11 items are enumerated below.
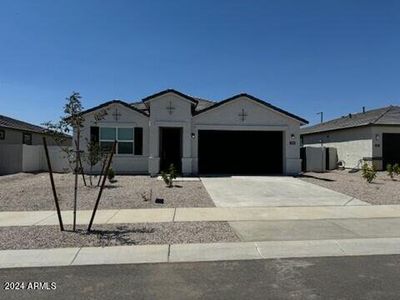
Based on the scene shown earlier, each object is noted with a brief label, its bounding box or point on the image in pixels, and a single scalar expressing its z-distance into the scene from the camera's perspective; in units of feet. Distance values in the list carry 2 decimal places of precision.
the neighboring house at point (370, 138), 90.48
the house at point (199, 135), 77.71
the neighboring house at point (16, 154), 86.79
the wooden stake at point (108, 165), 31.12
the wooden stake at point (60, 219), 31.14
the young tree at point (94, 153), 62.85
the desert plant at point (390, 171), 71.87
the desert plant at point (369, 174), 64.95
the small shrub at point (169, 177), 59.00
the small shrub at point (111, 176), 64.80
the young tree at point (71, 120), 32.94
